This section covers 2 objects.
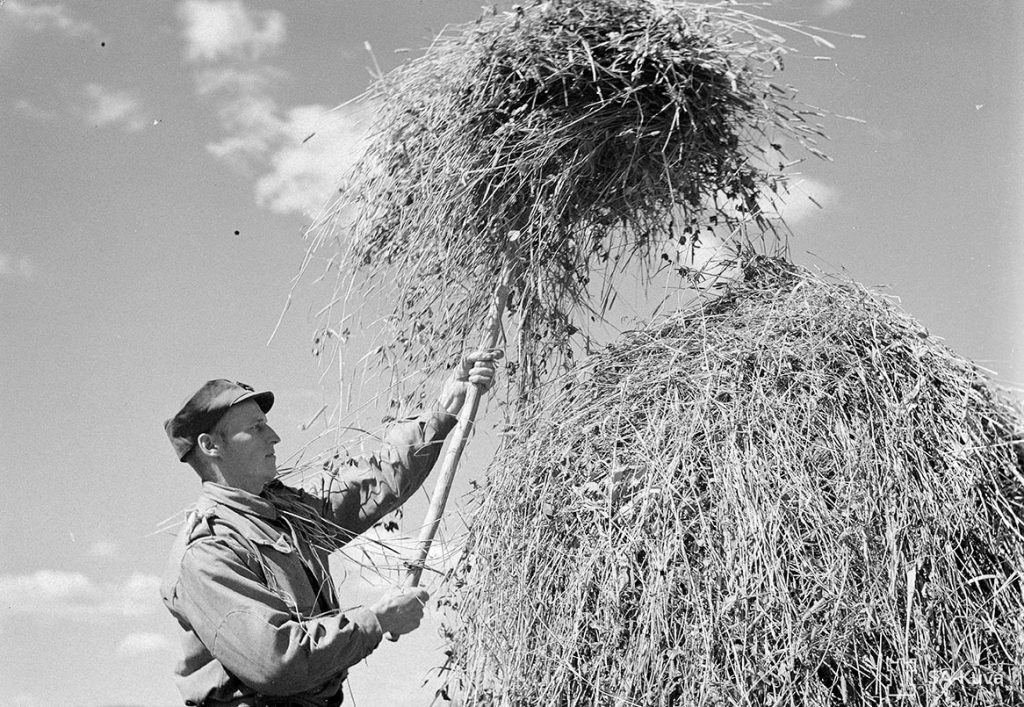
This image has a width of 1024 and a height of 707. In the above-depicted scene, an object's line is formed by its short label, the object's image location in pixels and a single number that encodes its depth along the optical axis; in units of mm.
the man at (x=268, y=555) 2740
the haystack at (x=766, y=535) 2572
